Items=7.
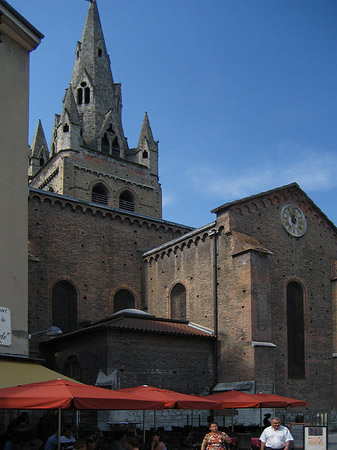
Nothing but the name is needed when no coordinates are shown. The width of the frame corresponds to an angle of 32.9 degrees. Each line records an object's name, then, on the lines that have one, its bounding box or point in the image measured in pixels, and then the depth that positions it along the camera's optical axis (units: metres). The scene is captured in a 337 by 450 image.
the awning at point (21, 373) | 12.60
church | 22.41
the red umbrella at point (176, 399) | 13.90
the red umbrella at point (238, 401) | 17.17
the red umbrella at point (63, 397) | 10.28
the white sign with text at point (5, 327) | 14.52
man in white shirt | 10.70
